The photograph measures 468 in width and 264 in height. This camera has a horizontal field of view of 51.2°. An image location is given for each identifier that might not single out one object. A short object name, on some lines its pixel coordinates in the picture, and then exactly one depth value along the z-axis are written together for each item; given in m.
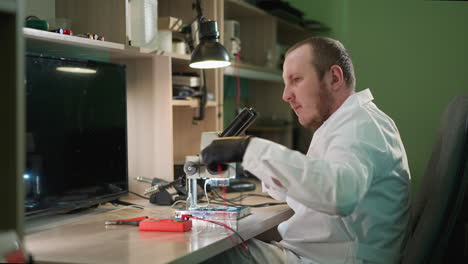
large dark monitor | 1.54
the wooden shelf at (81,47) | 1.56
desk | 1.19
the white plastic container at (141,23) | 1.95
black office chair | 1.39
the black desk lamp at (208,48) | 1.87
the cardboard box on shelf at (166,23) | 2.14
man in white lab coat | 1.24
